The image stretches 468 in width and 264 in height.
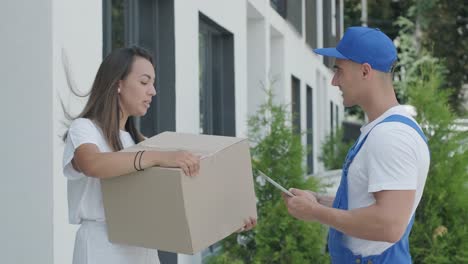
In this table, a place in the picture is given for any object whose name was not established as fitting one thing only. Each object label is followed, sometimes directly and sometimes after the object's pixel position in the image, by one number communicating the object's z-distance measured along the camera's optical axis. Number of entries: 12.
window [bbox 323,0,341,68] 20.67
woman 2.67
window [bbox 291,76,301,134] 15.05
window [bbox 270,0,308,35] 12.76
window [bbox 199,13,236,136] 8.32
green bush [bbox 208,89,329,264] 6.19
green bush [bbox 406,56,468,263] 6.22
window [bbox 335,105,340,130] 26.11
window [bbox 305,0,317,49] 17.09
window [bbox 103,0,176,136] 6.08
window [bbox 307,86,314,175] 17.34
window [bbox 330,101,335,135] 24.06
